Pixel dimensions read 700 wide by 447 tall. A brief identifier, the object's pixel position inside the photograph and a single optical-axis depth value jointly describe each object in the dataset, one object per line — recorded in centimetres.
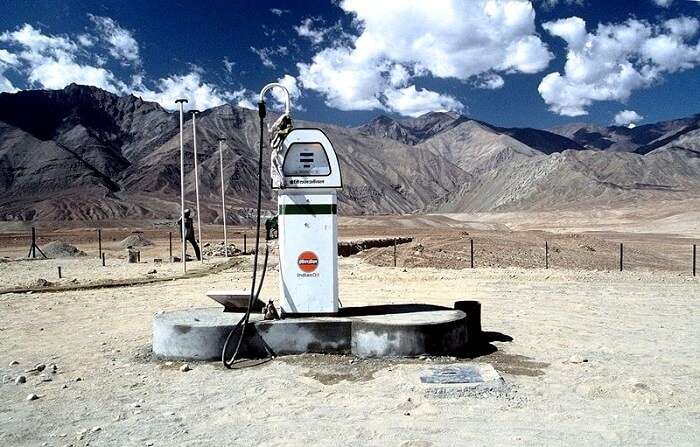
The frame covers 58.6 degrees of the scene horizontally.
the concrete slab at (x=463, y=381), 629
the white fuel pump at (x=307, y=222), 804
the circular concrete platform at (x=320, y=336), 766
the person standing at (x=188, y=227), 2189
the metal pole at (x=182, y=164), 1645
